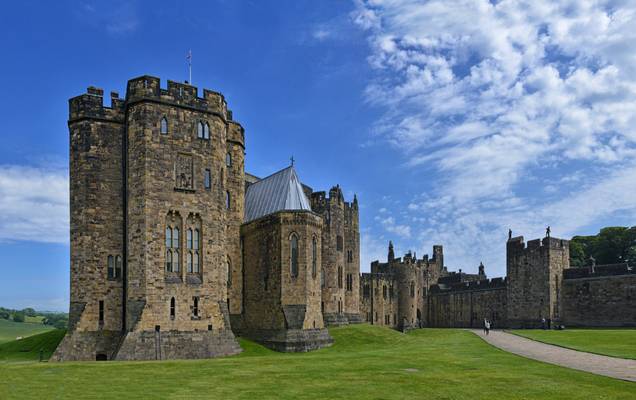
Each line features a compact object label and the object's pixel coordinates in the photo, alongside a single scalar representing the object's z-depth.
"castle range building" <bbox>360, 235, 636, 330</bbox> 62.25
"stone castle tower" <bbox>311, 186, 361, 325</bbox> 59.00
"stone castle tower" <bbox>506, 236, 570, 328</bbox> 65.94
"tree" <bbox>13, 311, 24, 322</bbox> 141.56
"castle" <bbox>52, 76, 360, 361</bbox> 38.69
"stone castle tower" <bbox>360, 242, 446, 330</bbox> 81.31
